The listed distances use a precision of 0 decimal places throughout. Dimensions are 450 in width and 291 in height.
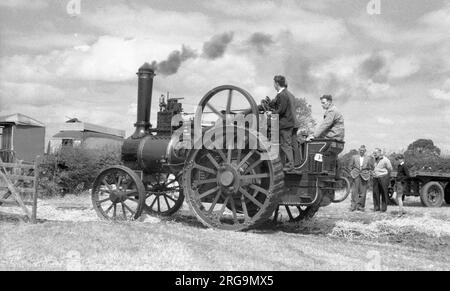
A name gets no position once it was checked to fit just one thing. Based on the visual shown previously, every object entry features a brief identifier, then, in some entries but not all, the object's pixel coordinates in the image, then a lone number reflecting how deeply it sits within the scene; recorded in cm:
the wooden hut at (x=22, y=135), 2014
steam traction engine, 729
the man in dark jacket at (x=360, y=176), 1251
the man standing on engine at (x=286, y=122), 744
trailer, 1503
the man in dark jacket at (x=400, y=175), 1330
